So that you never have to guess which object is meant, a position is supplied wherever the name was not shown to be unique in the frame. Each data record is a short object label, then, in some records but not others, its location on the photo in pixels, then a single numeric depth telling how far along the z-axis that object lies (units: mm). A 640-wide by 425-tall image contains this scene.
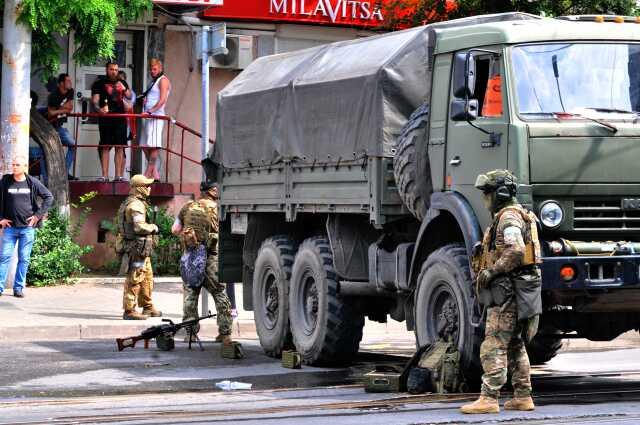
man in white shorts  23719
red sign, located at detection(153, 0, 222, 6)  22828
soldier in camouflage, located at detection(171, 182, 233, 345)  15773
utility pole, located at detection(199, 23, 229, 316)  17984
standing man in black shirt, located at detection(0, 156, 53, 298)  19781
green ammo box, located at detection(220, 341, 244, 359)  15008
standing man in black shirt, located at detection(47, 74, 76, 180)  23031
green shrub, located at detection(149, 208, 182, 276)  22625
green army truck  11203
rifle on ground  15375
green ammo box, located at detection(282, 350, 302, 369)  14250
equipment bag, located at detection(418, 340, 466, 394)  11555
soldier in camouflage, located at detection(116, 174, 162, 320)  18094
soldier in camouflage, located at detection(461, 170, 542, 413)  10383
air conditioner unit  25422
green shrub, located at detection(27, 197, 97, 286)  20875
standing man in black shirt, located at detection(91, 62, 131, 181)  23578
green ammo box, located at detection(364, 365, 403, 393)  11867
